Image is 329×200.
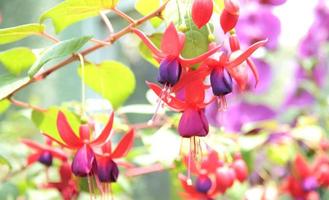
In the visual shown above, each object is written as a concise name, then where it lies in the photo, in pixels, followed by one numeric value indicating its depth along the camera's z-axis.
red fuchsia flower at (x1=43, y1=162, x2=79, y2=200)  0.64
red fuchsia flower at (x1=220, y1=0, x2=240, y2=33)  0.51
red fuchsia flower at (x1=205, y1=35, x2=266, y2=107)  0.52
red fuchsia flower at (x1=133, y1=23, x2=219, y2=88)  0.51
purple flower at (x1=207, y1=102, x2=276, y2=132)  1.07
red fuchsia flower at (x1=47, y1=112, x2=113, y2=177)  0.54
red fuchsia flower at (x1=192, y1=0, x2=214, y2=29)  0.50
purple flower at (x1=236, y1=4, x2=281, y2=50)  1.12
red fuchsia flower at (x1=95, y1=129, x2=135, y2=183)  0.55
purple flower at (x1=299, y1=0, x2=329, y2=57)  1.20
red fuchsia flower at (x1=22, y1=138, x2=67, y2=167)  0.66
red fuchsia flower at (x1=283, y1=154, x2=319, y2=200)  0.84
